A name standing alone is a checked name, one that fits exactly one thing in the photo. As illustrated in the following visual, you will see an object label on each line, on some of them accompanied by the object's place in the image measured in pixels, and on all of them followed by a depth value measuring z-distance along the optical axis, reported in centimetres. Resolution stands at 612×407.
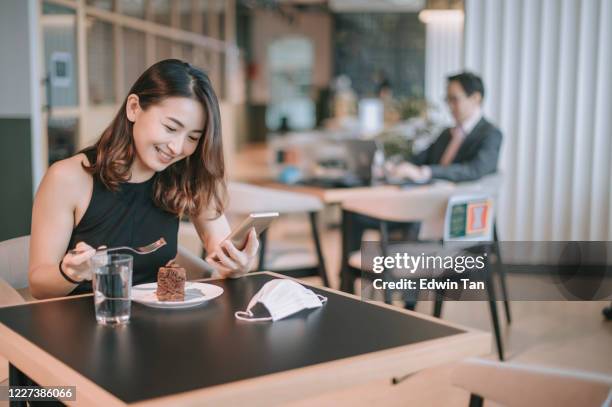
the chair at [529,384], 167
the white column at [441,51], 895
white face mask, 168
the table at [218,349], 128
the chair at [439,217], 350
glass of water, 161
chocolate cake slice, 178
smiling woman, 204
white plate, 175
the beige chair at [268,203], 377
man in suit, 421
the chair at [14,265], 219
